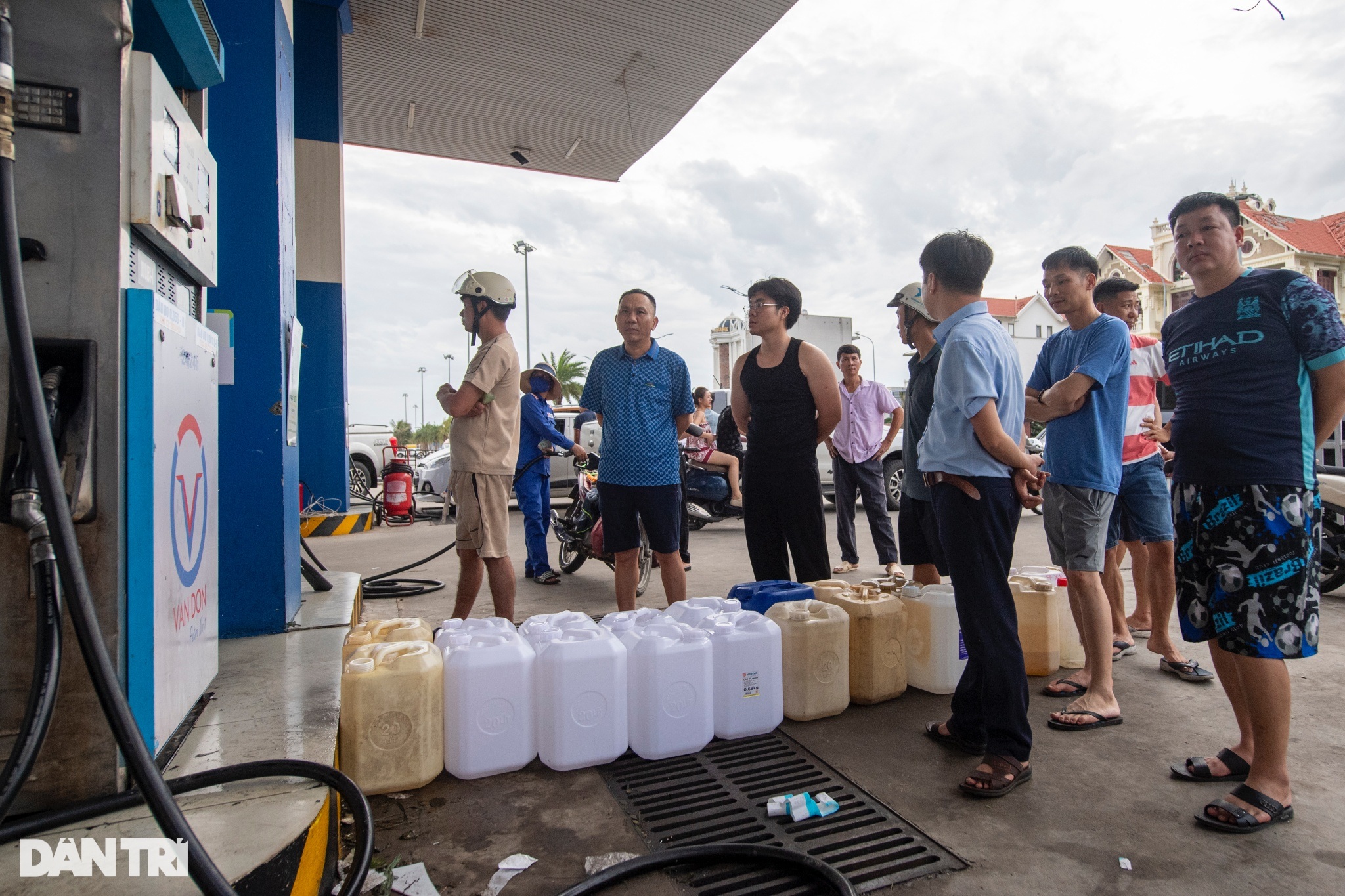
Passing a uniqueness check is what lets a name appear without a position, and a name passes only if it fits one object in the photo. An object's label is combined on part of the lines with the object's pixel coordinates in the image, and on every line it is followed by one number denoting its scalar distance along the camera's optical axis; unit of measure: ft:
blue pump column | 11.28
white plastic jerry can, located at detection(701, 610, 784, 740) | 9.83
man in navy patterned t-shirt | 7.74
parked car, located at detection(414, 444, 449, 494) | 51.47
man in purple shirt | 22.88
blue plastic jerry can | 11.85
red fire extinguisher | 39.81
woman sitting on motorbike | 23.88
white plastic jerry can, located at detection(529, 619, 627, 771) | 8.78
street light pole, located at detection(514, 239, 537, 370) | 134.92
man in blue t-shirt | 10.69
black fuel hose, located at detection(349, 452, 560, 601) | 19.98
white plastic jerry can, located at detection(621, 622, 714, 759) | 9.21
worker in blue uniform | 21.07
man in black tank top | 13.46
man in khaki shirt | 13.39
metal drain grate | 6.82
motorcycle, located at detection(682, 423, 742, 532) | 30.04
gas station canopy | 23.82
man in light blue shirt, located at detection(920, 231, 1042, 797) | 8.49
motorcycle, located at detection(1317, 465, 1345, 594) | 18.34
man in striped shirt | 12.94
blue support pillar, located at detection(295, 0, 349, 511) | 25.14
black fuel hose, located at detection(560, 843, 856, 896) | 6.34
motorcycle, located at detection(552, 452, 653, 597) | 21.21
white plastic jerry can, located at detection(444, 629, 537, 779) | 8.67
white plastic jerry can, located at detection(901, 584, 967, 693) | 11.56
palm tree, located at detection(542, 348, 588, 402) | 180.93
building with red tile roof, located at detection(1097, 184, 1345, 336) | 121.90
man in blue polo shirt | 14.30
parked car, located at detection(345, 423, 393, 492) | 51.52
